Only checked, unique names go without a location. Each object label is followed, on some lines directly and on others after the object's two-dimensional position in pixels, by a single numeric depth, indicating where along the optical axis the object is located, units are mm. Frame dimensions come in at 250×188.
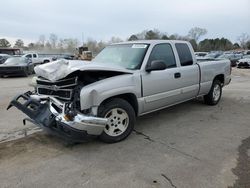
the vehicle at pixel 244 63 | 18308
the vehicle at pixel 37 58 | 22874
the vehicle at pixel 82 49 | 33671
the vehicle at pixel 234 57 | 20659
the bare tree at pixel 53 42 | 68867
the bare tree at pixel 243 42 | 67079
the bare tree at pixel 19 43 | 76933
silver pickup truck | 2853
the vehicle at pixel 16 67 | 12534
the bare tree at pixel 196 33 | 67741
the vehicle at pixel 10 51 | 39281
